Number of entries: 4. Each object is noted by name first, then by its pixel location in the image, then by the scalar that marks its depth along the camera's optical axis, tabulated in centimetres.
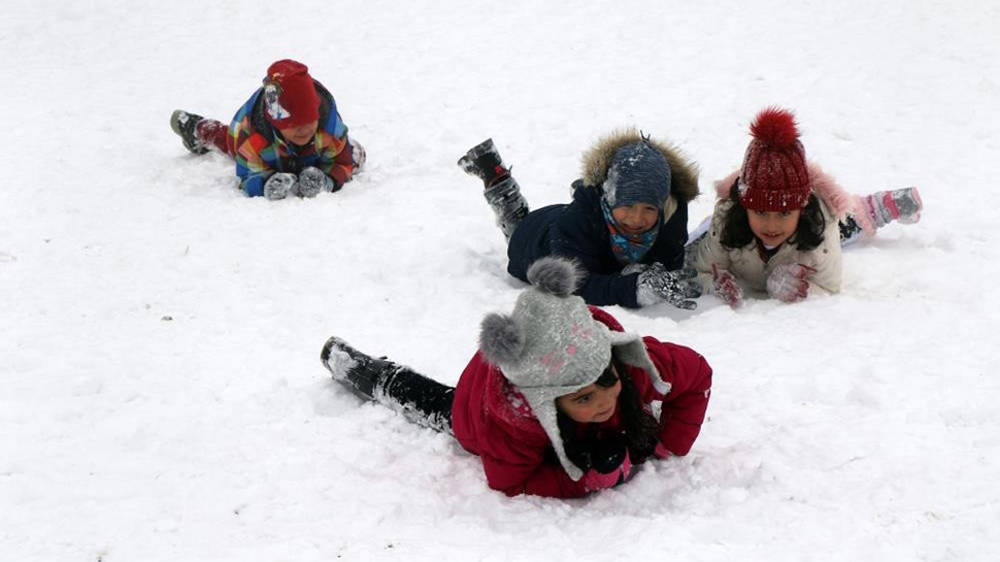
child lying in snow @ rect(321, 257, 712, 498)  523
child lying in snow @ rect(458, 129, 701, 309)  821
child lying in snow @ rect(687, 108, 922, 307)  787
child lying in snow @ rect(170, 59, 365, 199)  1130
